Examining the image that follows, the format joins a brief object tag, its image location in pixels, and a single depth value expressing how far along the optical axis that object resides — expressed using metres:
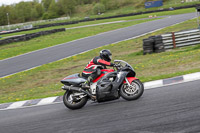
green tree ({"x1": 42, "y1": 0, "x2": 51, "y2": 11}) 140.00
